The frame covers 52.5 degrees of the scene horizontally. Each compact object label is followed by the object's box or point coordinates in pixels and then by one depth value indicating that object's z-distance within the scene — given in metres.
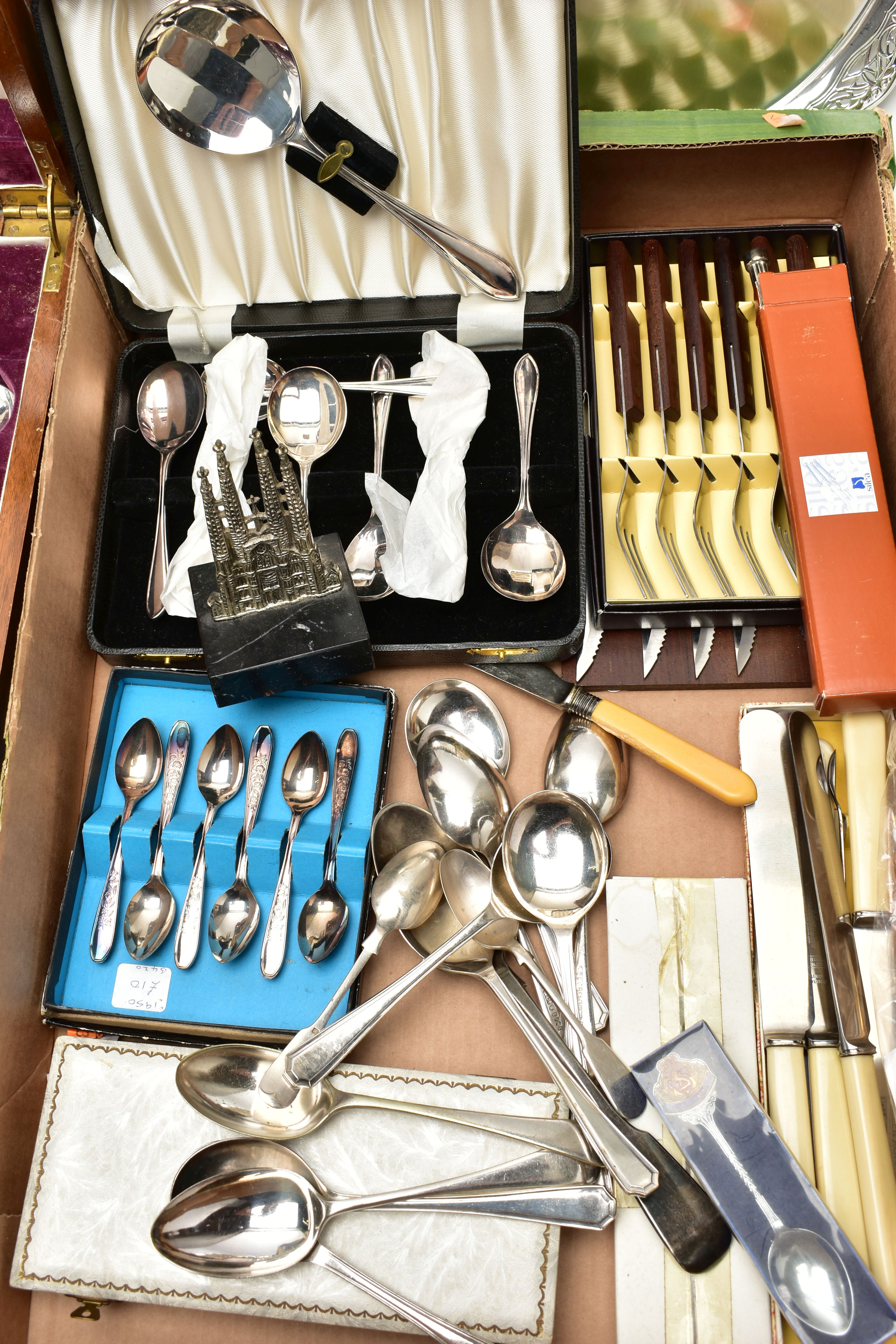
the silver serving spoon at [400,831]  1.03
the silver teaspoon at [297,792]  1.02
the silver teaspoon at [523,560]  1.12
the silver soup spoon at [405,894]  0.96
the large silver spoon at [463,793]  1.05
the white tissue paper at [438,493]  1.11
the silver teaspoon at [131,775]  1.04
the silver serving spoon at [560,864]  0.96
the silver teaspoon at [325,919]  0.99
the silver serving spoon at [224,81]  1.06
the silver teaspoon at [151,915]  1.02
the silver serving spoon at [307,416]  1.21
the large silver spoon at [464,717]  1.10
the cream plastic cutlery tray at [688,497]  1.09
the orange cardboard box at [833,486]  1.00
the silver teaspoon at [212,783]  1.03
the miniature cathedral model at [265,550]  0.88
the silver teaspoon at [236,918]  1.01
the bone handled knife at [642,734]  1.00
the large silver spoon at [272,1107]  0.89
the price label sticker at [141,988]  1.01
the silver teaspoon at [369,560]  1.13
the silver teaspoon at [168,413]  1.21
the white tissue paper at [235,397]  1.22
